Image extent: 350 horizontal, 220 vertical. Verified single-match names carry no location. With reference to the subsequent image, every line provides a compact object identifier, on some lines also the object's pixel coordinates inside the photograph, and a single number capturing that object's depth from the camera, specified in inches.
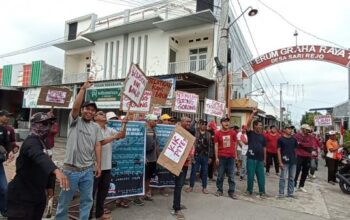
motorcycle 367.9
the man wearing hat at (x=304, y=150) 343.3
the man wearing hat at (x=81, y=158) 166.6
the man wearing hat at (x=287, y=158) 308.8
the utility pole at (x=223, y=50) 424.2
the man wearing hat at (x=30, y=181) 114.6
